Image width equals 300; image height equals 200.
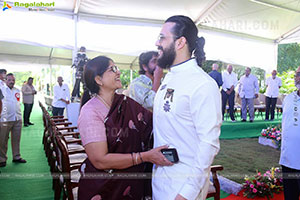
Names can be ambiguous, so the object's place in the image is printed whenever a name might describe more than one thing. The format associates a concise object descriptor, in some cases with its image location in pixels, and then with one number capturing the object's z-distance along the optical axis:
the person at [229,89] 7.29
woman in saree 1.26
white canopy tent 6.58
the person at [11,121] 4.11
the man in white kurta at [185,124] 1.07
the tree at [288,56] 20.30
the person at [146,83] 2.05
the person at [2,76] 3.94
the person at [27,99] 8.20
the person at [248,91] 7.42
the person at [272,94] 7.95
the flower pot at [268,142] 5.38
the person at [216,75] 6.51
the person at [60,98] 6.81
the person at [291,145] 2.11
